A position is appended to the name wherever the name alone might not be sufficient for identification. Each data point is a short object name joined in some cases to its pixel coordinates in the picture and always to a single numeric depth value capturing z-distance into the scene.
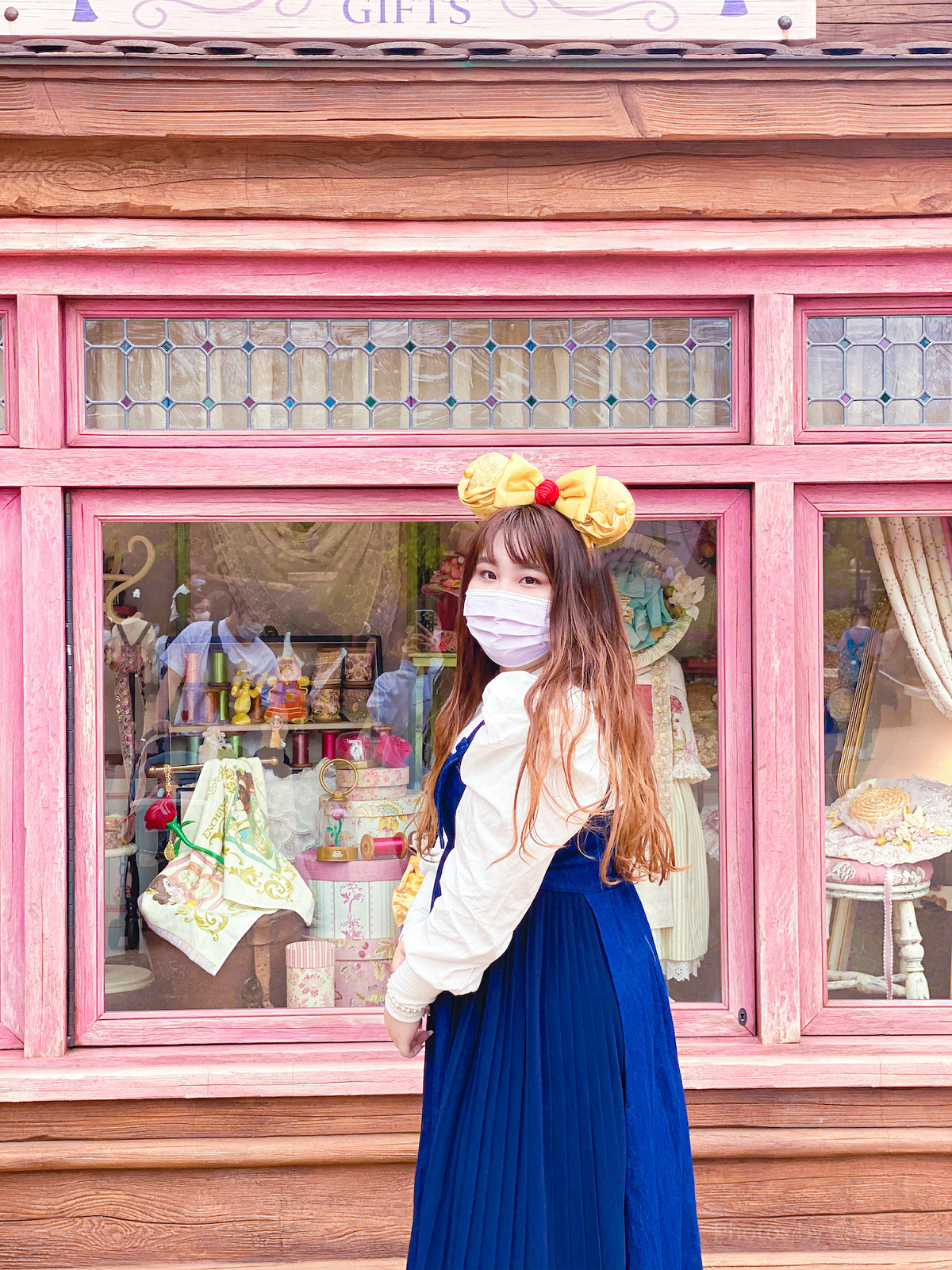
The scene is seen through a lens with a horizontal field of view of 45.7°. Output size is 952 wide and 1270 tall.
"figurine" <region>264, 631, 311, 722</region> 3.54
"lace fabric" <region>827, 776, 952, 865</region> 3.45
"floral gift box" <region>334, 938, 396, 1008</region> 3.43
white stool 3.38
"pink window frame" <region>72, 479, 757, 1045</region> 3.27
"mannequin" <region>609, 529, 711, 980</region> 3.42
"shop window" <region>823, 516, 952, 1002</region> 3.41
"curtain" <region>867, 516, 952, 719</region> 3.43
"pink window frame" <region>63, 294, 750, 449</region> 3.27
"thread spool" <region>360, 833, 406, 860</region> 3.55
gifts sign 3.04
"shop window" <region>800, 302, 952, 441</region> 3.34
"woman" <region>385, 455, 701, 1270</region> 1.97
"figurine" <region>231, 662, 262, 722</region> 3.53
